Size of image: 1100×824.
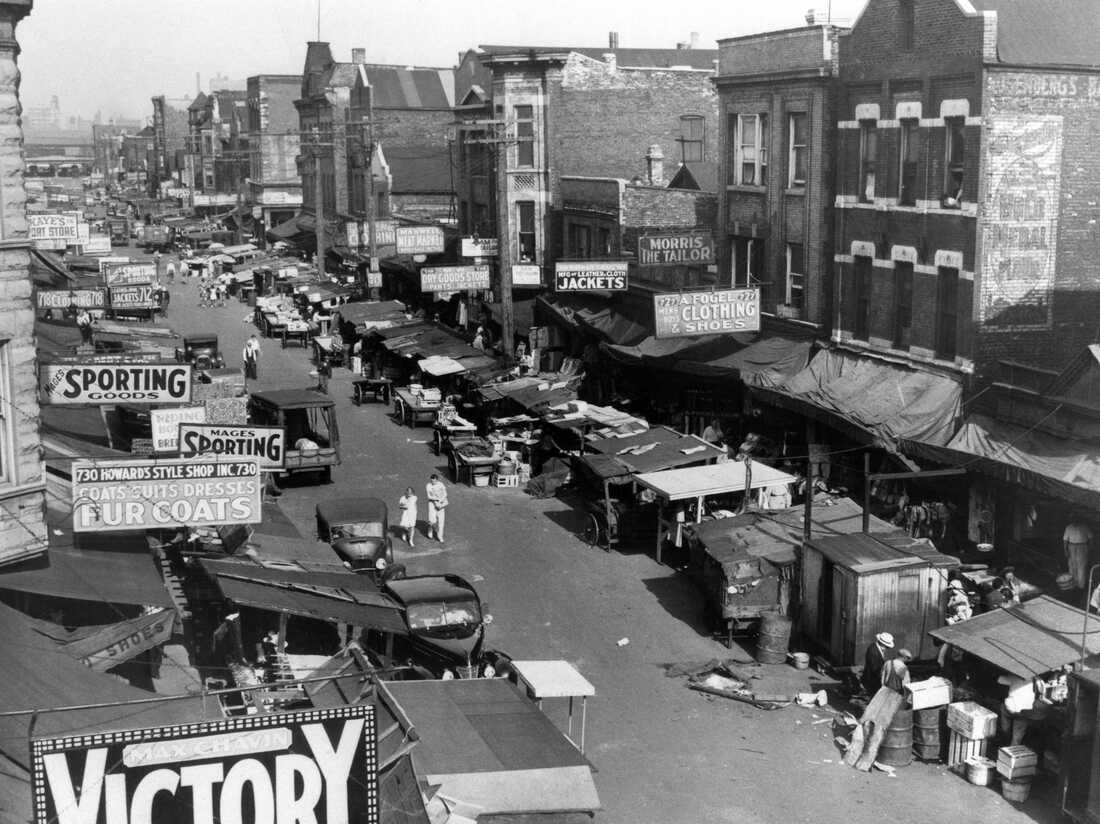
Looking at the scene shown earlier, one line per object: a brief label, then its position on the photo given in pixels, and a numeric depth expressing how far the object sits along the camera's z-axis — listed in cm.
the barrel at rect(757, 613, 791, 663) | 2205
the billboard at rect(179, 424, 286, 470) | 2425
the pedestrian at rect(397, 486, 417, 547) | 2930
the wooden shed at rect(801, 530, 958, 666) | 2078
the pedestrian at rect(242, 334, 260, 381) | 5122
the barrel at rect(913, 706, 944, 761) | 1825
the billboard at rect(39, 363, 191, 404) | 2156
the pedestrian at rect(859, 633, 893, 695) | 1972
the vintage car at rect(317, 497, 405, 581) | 2638
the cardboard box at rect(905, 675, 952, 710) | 1822
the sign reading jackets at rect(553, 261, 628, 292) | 3847
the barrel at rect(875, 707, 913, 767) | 1812
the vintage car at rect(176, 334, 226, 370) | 4934
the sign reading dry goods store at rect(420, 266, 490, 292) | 4431
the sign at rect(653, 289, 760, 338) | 3225
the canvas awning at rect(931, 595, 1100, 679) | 1794
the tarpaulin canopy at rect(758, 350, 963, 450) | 2783
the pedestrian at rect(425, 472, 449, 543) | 2952
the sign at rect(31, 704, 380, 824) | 922
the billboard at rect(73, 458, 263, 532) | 1942
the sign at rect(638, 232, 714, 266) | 3747
